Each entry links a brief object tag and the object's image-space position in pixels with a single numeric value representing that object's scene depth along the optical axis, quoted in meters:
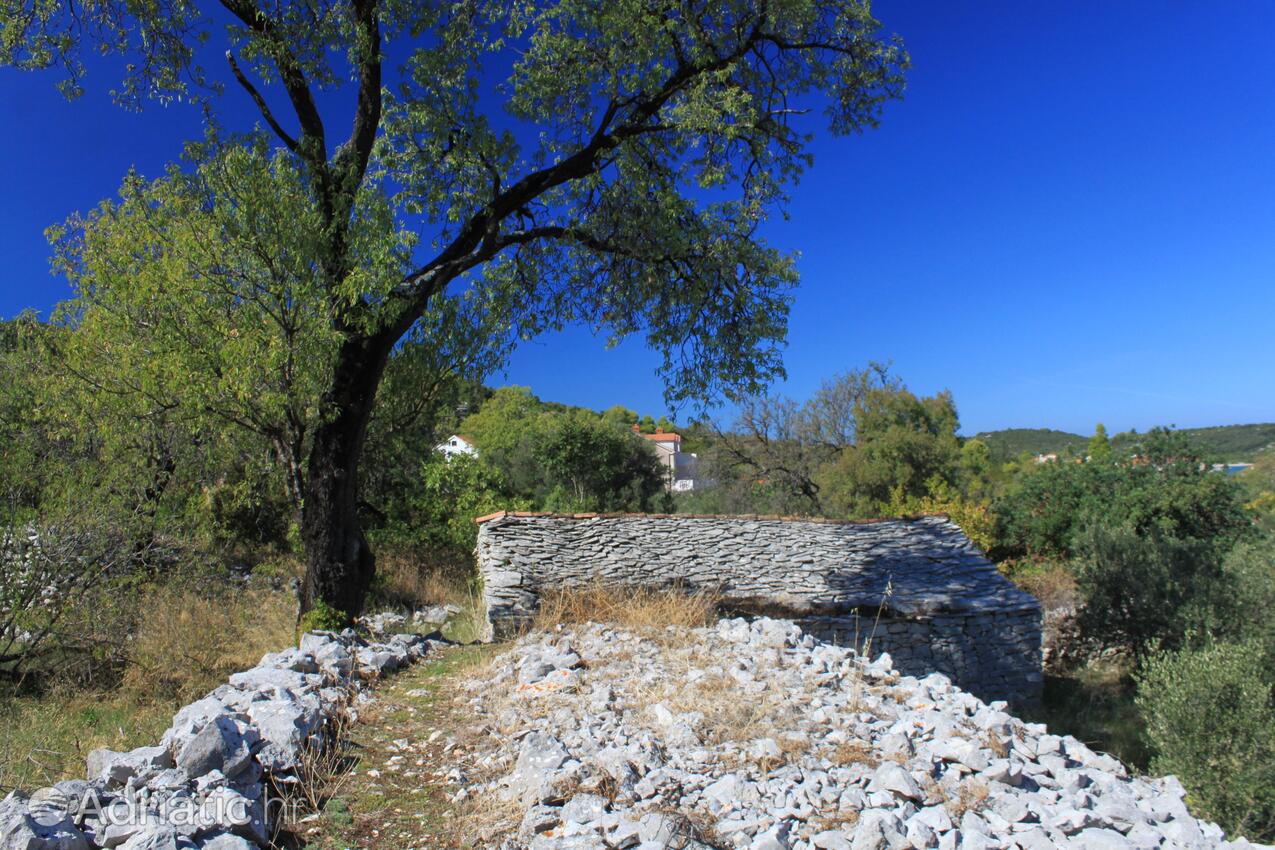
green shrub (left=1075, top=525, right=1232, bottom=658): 12.70
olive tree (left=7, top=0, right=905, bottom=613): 8.27
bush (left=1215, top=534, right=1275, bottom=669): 11.46
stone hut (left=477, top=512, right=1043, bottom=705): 11.08
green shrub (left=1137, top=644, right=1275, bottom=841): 7.16
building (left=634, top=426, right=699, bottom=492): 50.10
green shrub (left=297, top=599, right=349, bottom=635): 8.67
